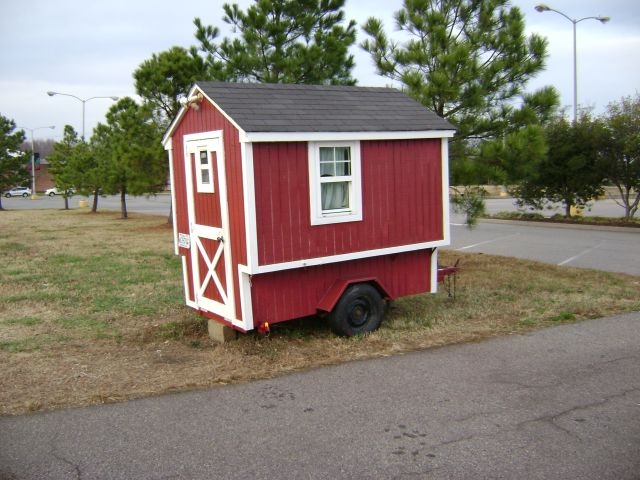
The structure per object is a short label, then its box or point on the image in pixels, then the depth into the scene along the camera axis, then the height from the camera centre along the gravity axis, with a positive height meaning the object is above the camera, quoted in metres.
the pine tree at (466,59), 10.18 +1.98
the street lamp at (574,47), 23.70 +5.19
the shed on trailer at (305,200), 6.47 -0.23
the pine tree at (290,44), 13.75 +3.12
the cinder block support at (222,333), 7.11 -1.74
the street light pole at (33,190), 53.00 -0.03
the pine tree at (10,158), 34.81 +1.89
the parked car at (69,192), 34.12 -0.15
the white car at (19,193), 63.03 -0.21
